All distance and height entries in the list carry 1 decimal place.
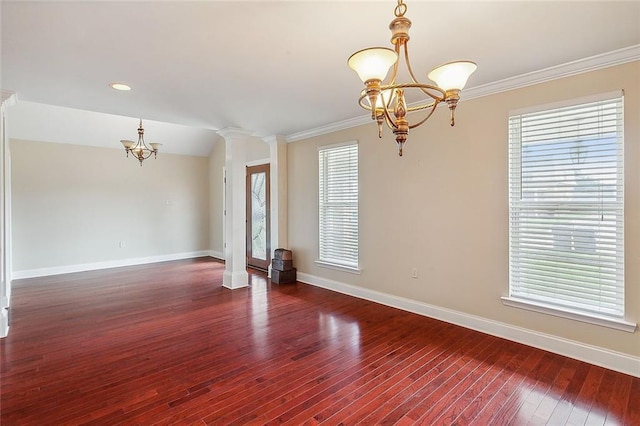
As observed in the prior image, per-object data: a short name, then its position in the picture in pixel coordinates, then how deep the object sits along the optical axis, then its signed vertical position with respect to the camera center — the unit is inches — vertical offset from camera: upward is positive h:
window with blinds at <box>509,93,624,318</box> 101.2 +0.0
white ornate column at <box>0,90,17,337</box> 128.1 -6.2
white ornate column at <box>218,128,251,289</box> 201.0 +0.9
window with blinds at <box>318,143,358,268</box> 182.9 +2.8
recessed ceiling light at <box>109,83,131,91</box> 121.9 +48.6
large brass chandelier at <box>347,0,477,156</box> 59.5 +26.9
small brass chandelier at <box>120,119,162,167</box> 204.0 +42.2
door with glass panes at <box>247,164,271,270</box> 251.3 -6.5
